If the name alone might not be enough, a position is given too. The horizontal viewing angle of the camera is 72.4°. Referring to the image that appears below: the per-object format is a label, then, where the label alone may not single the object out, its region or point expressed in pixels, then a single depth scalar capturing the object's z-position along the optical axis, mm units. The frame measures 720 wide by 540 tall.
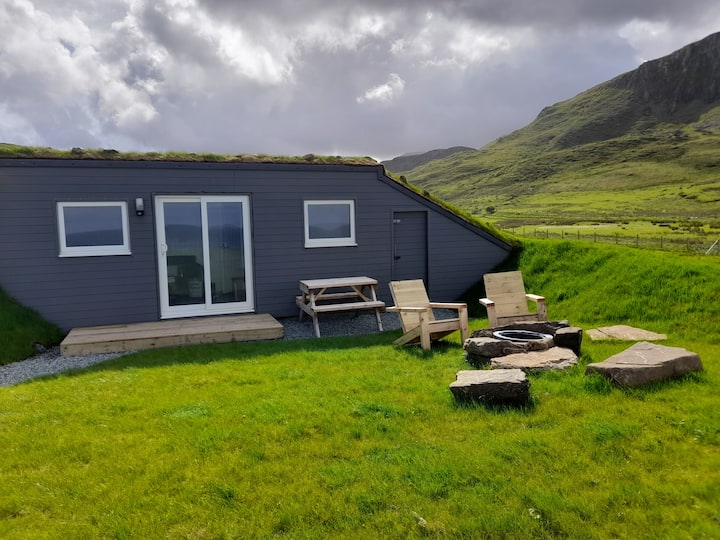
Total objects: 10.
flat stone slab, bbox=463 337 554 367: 6383
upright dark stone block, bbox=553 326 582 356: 6570
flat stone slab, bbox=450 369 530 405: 4766
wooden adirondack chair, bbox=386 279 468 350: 7430
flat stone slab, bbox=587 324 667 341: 7469
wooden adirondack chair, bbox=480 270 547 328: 8438
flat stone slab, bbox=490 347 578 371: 5793
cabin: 8797
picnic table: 9154
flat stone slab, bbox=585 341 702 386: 5109
